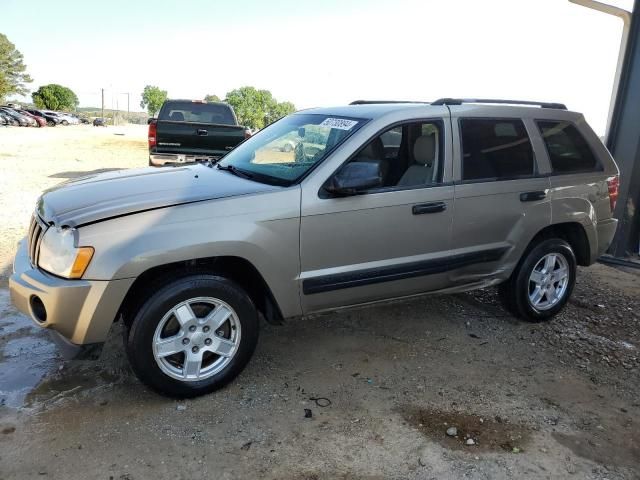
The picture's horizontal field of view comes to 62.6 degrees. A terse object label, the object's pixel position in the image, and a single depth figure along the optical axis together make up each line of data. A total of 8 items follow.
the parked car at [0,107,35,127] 39.62
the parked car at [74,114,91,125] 62.89
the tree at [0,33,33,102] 73.88
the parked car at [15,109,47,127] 41.66
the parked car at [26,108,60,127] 46.17
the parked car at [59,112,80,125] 53.92
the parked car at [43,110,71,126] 49.94
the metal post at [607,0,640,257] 6.38
